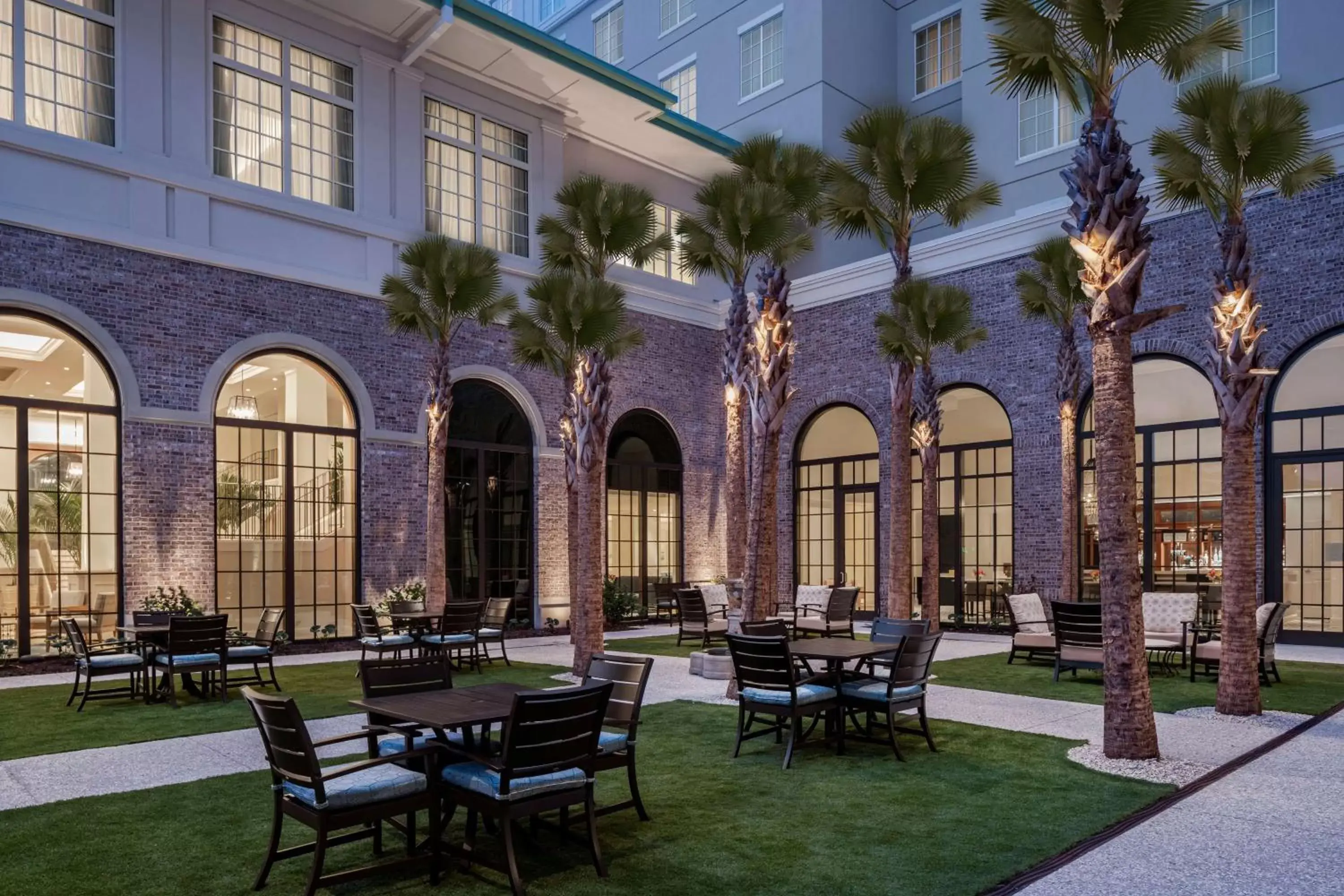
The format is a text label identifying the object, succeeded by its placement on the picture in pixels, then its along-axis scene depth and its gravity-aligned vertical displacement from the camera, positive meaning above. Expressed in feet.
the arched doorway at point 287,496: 49.85 -1.68
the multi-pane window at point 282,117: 50.49 +18.81
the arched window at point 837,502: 68.28 -2.91
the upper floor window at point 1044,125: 68.33 +23.92
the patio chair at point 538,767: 15.44 -5.00
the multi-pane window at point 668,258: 73.51 +15.53
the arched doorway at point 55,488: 42.75 -1.01
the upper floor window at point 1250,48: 57.11 +24.40
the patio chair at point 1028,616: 45.85 -7.35
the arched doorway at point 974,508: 61.21 -2.98
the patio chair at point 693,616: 49.96 -7.94
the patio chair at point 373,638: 41.98 -7.69
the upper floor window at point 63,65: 43.62 +18.37
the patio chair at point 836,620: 51.34 -8.46
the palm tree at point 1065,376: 52.21 +4.63
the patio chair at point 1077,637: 37.29 -6.81
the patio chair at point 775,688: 24.11 -5.85
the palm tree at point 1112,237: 23.99 +5.75
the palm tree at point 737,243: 36.94 +8.98
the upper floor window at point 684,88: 90.33 +35.16
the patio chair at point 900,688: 24.79 -5.97
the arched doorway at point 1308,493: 48.91 -1.70
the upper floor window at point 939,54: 82.07 +35.00
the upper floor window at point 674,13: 90.33 +42.18
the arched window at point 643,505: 69.31 -3.08
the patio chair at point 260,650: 36.24 -7.12
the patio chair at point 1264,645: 36.09 -7.02
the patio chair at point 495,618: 45.44 -7.42
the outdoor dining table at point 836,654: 25.50 -5.13
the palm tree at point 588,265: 38.47 +9.26
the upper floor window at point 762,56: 82.94 +35.15
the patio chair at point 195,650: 33.63 -6.51
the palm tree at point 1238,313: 30.01 +4.66
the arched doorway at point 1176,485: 53.01 -1.37
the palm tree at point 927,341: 43.88 +5.60
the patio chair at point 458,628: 41.22 -7.07
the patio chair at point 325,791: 14.80 -5.26
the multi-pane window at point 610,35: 98.02 +43.83
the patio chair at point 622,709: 18.93 -4.95
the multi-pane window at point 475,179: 59.62 +18.05
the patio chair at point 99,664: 32.78 -6.85
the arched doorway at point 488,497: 59.62 -2.11
